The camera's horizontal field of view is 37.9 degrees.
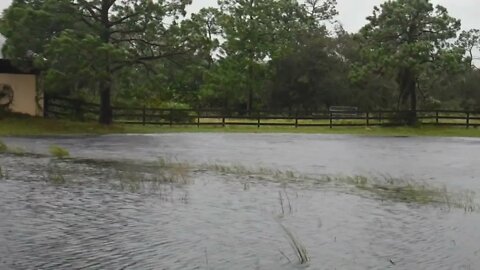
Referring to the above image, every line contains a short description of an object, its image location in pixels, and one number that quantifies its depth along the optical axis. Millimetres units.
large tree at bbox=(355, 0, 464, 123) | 48375
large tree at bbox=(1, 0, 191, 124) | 34438
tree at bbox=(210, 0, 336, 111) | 67812
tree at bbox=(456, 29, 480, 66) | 108112
